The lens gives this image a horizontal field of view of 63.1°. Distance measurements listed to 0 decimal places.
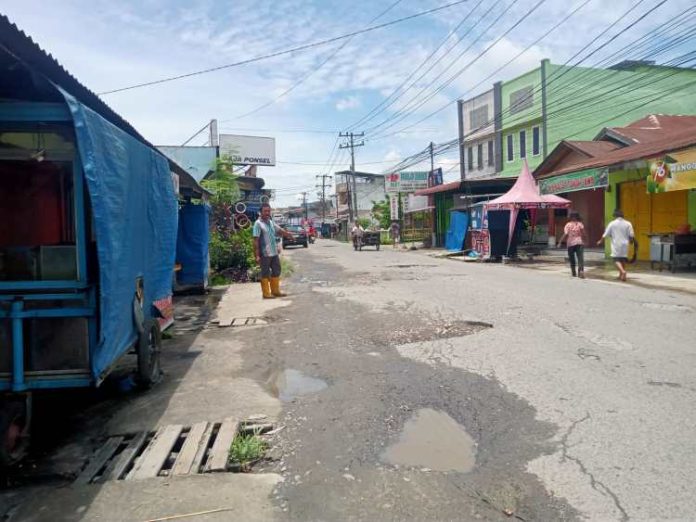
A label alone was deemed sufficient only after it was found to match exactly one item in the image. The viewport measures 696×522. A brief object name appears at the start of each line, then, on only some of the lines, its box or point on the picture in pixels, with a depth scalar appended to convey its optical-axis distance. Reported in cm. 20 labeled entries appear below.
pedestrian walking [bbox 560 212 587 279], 1487
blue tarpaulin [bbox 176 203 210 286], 1288
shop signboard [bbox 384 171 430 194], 4069
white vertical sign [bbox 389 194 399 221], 4031
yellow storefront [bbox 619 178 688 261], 1750
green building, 3269
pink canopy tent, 2050
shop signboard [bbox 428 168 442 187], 4000
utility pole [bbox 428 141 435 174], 3650
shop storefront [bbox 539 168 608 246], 1794
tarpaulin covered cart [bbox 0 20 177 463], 395
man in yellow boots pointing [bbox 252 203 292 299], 1165
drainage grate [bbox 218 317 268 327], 923
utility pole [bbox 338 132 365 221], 5442
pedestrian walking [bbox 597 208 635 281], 1395
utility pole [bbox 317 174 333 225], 8750
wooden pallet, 377
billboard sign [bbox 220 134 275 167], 4203
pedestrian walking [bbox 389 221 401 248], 3931
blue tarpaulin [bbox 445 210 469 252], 2746
